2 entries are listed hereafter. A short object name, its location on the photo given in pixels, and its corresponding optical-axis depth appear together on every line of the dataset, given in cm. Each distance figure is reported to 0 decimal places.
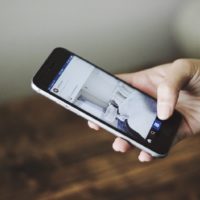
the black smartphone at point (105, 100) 61
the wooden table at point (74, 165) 69
